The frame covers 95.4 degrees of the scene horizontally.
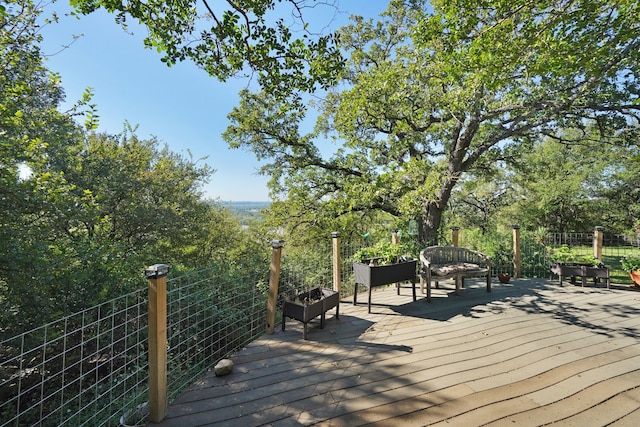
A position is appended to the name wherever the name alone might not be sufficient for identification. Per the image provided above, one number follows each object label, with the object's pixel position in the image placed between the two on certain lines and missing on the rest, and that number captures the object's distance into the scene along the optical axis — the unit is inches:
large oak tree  168.6
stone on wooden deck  97.0
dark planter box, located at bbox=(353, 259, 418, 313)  151.6
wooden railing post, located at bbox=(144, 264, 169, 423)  75.9
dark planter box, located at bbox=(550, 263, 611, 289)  188.5
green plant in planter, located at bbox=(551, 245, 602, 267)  197.5
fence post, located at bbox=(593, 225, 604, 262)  208.8
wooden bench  170.6
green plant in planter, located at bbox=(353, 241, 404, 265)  167.6
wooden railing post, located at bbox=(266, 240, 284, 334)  132.5
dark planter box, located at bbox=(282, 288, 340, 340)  121.7
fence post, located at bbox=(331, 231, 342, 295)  171.3
